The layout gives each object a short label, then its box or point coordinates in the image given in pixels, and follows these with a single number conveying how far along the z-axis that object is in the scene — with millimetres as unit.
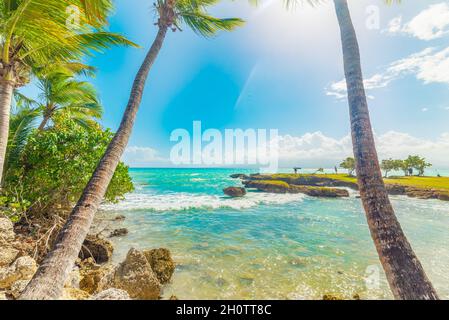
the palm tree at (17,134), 7277
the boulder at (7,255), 5125
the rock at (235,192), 29647
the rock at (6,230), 5421
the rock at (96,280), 5043
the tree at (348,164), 65150
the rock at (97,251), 7516
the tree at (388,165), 64312
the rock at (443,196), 26623
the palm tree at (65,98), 9492
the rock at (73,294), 3520
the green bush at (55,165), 7664
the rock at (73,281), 4273
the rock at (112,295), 3095
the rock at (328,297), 4801
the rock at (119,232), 10837
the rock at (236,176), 75381
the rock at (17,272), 3840
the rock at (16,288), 3360
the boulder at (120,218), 14416
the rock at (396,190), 32903
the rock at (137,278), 5344
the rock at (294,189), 30217
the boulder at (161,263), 6242
